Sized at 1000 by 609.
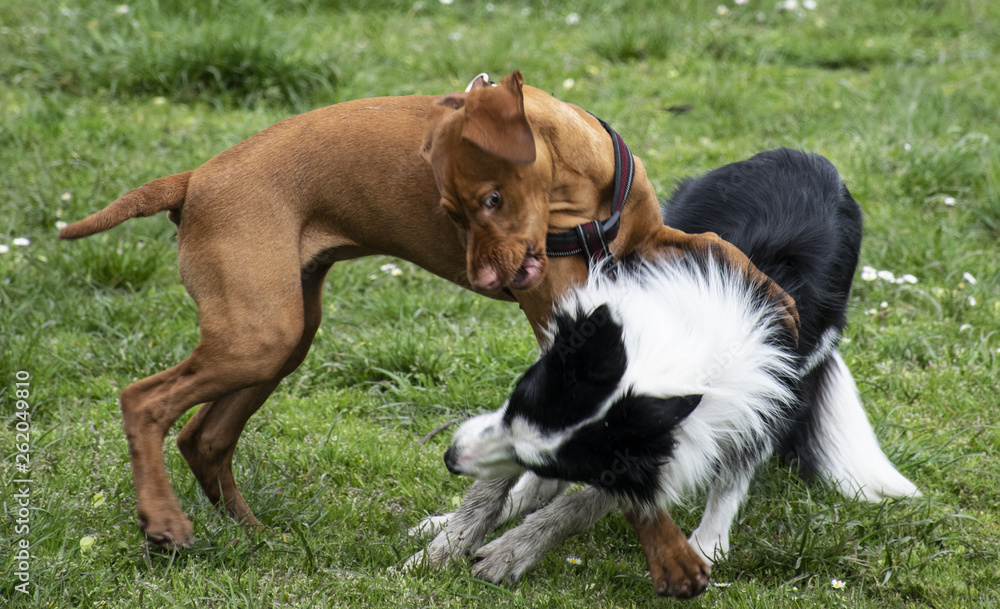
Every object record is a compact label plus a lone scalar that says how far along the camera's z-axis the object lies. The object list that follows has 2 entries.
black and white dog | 4.87
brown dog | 5.05
